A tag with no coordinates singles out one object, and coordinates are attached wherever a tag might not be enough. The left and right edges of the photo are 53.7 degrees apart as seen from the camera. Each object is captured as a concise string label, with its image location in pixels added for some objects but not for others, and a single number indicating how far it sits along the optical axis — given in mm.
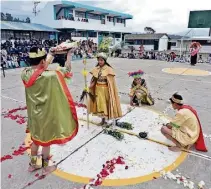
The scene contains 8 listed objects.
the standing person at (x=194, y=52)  15309
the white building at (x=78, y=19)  27109
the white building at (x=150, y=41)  37469
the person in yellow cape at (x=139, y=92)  5684
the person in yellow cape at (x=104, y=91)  3928
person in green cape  2457
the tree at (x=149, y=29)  53125
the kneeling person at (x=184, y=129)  3203
